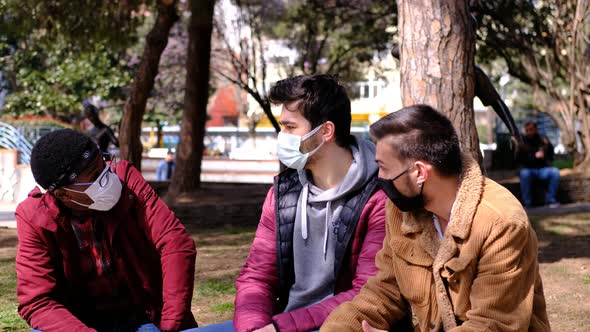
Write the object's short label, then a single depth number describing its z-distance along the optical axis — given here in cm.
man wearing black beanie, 355
